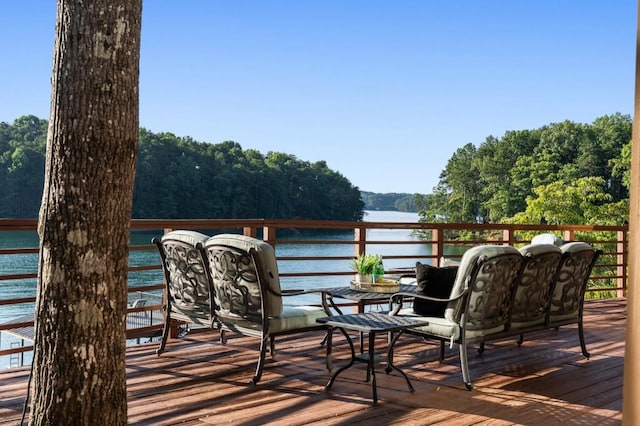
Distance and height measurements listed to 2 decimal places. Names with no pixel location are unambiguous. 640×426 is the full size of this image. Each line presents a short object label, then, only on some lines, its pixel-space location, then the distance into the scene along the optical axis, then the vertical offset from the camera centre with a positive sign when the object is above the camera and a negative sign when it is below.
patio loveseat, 4.35 -0.54
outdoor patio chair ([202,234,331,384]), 4.36 -0.55
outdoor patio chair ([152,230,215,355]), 4.77 -0.50
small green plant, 5.27 -0.40
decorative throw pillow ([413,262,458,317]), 4.51 -0.44
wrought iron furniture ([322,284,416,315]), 5.01 -0.60
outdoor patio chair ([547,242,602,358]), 5.04 -0.51
